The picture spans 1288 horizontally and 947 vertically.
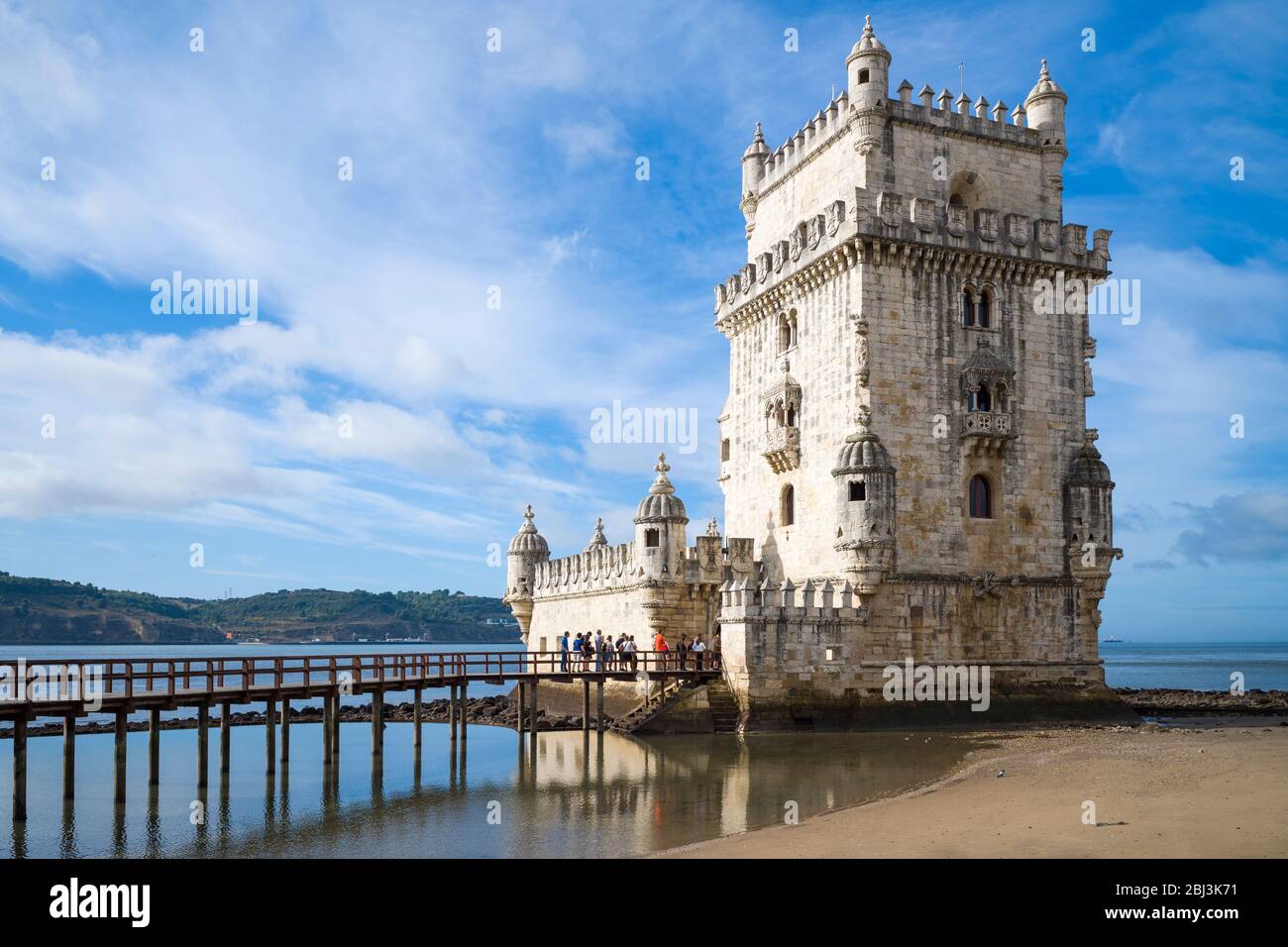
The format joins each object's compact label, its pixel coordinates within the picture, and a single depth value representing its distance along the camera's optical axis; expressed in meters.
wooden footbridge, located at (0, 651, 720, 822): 20.42
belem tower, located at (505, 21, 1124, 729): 31.08
